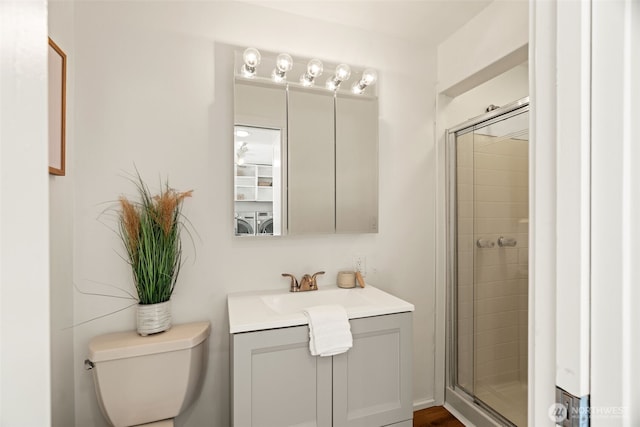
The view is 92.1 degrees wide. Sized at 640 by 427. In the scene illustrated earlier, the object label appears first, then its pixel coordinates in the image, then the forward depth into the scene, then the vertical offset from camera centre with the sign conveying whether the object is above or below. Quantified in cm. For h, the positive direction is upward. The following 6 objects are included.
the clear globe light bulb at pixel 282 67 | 169 +79
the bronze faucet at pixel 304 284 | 174 -42
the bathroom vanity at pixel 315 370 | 124 -70
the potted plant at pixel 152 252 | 138 -19
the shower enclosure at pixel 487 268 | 185 -37
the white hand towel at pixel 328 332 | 130 -52
